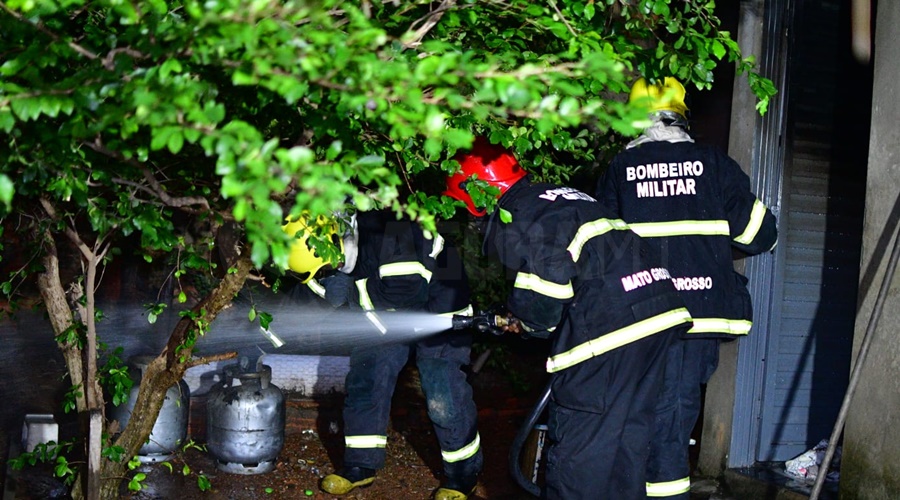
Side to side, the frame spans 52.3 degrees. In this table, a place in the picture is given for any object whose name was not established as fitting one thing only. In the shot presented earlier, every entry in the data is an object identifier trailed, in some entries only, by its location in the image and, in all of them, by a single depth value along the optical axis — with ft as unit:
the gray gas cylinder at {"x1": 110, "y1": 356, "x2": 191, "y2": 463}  17.22
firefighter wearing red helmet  12.50
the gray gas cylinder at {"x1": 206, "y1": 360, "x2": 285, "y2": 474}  17.21
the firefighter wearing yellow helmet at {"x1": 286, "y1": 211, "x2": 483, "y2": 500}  15.69
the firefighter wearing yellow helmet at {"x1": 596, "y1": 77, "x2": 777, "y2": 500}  14.55
